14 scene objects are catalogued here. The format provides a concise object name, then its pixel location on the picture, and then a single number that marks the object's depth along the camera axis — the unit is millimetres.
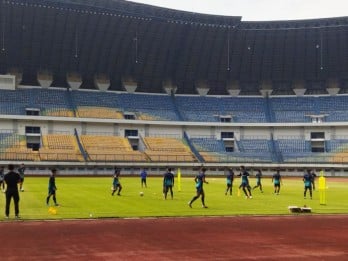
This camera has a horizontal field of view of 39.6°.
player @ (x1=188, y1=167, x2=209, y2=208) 25594
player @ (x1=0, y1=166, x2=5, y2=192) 35900
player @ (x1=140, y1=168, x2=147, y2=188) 42438
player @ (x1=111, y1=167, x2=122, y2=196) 32969
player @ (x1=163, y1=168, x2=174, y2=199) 29595
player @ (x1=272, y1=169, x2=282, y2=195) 36181
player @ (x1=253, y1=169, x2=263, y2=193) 39656
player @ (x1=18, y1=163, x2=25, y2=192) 35219
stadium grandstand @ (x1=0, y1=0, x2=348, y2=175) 72375
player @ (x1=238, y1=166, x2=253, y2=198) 31927
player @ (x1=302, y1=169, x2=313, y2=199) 32781
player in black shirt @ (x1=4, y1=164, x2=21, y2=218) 20688
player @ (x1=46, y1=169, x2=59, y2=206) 25580
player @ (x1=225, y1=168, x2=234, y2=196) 34844
